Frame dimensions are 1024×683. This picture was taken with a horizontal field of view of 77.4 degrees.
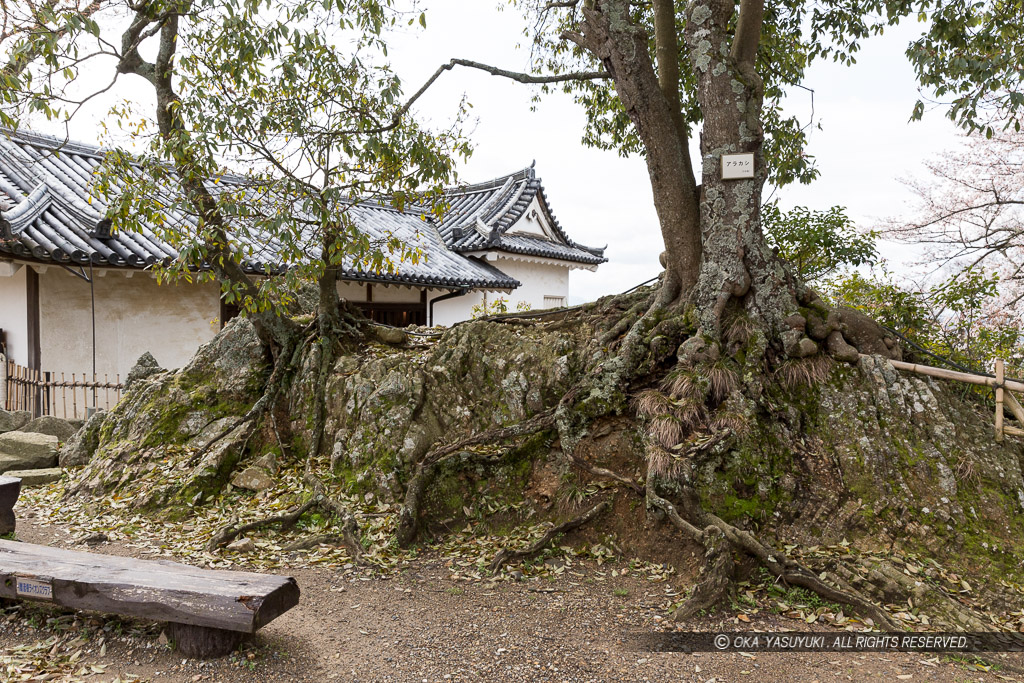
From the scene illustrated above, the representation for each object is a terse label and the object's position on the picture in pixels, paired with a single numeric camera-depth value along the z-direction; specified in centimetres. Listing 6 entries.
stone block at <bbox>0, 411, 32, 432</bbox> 1006
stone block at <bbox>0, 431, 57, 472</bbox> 901
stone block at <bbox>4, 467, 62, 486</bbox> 866
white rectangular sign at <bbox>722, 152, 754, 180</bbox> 617
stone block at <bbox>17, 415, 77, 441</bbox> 993
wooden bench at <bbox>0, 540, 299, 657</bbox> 396
